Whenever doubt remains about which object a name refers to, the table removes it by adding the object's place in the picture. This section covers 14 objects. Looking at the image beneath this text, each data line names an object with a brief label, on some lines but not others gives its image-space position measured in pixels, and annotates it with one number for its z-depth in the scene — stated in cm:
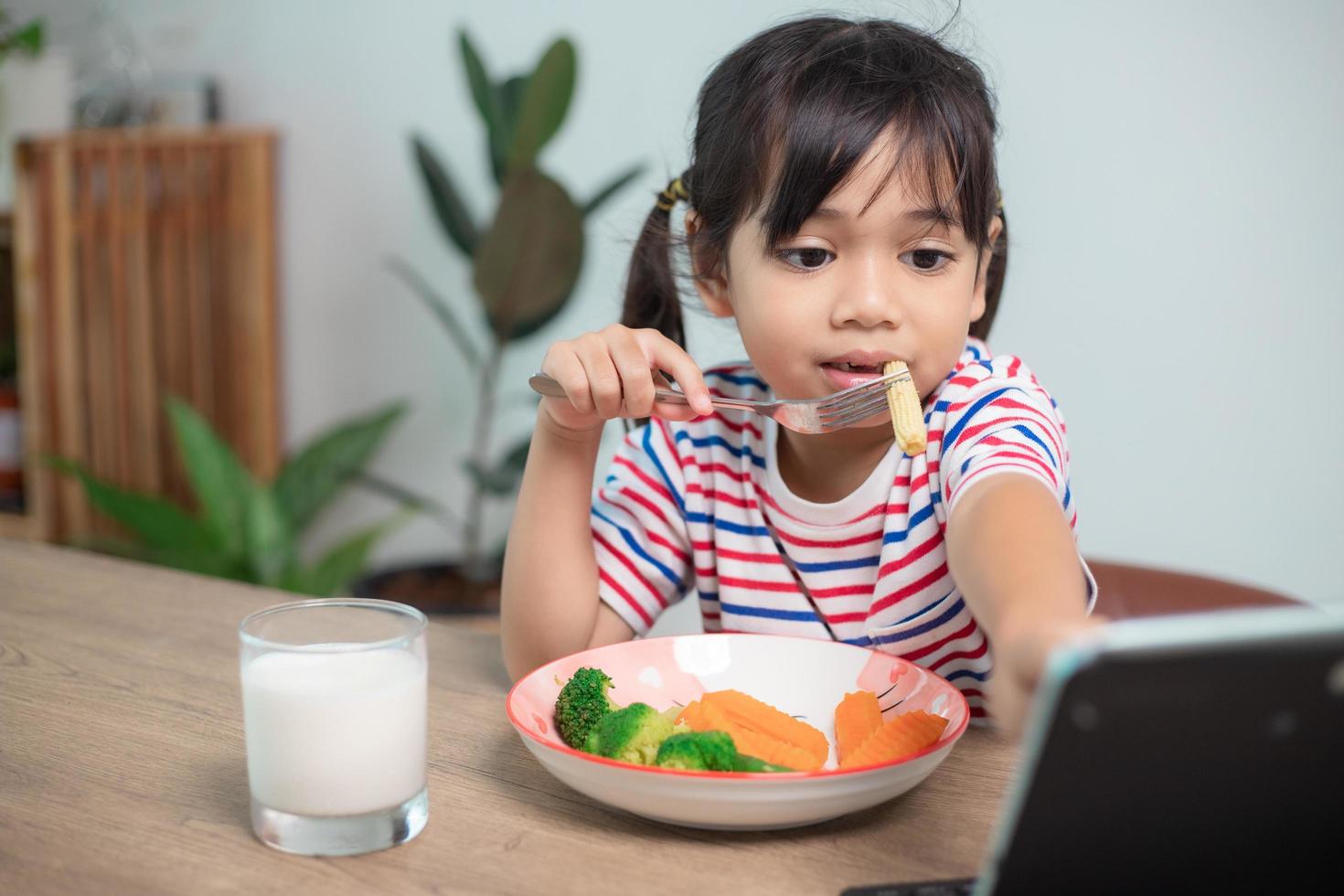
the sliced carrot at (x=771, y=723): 75
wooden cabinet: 269
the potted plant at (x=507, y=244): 225
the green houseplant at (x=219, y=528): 246
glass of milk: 63
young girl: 92
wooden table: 63
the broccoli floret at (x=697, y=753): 67
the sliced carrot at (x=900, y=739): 71
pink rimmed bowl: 63
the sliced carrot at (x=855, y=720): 77
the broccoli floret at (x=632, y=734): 71
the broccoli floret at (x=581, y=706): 75
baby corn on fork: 79
